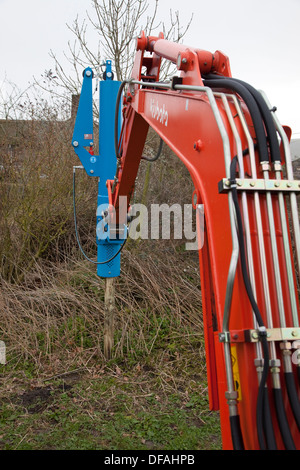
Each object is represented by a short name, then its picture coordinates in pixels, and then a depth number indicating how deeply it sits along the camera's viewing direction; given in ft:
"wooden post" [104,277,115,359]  15.98
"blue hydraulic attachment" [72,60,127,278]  14.08
